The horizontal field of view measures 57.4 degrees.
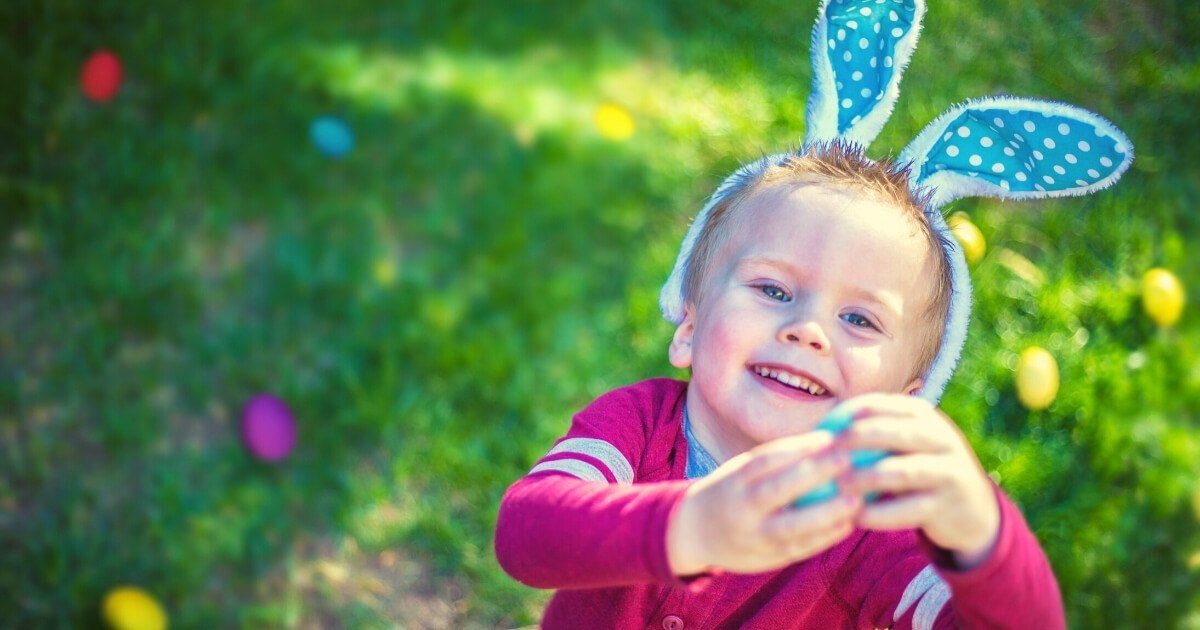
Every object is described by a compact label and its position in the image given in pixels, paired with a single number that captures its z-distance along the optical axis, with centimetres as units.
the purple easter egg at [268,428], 219
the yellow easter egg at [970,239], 238
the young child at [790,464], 87
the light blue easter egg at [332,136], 272
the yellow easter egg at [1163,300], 238
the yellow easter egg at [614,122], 288
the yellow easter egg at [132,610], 191
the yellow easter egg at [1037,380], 224
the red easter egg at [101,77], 264
